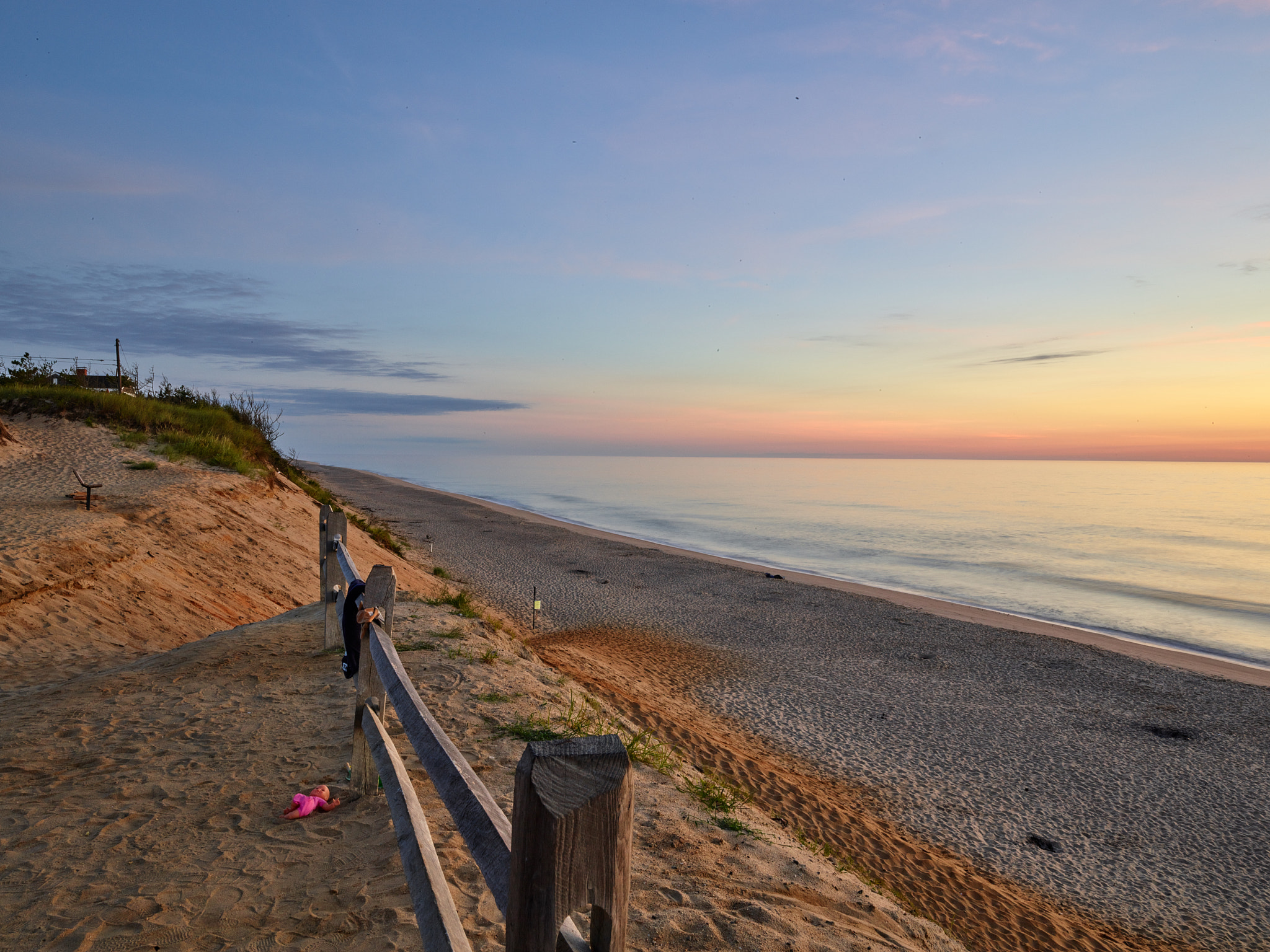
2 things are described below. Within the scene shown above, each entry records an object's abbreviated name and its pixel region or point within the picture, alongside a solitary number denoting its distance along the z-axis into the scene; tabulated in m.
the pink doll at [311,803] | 4.41
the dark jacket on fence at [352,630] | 4.95
